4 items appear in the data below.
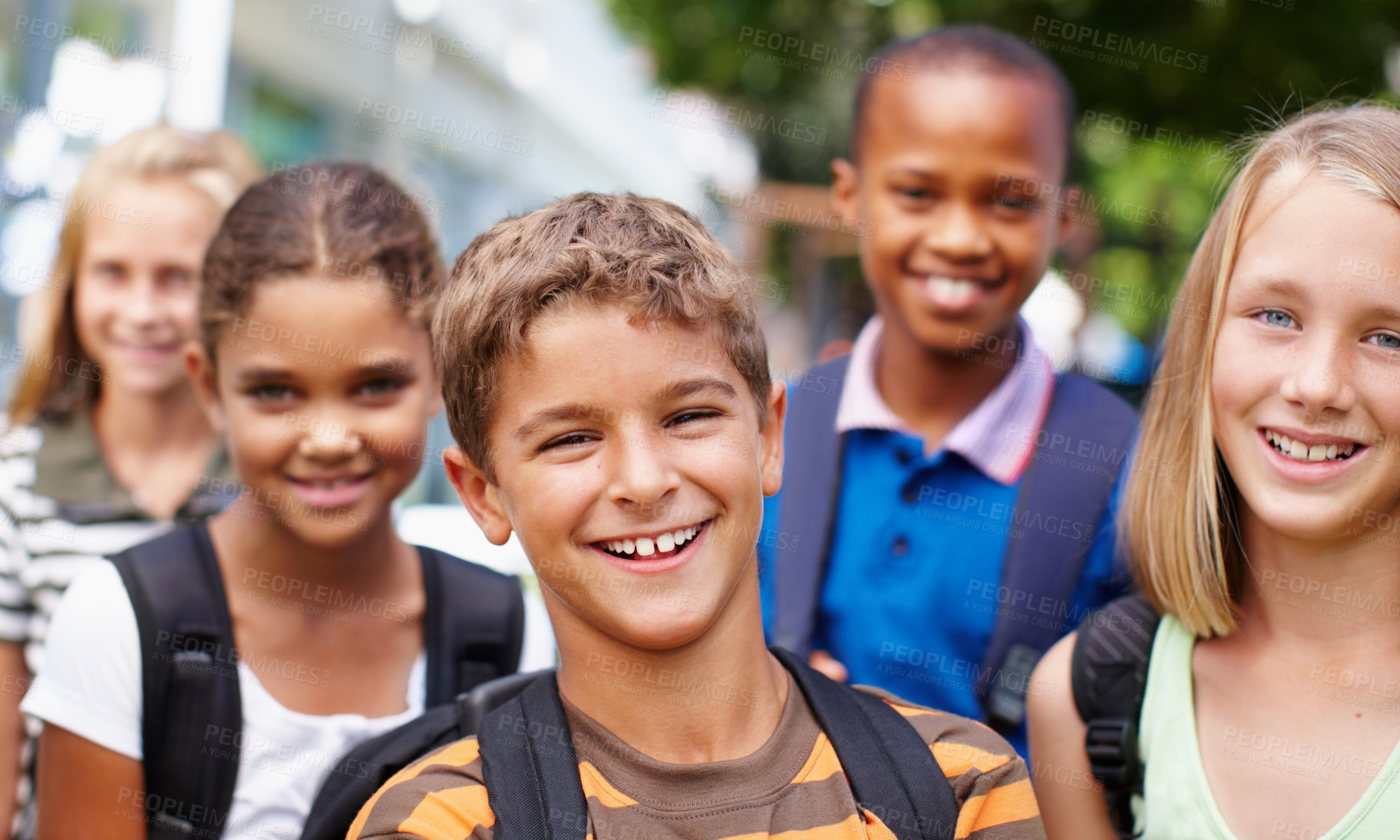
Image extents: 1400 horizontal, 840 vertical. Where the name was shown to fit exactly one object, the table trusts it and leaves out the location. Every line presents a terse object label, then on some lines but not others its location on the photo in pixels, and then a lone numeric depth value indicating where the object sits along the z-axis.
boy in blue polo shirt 1.10
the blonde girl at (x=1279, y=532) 0.91
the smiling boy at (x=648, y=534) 0.87
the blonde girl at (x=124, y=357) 1.17
